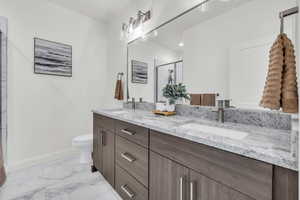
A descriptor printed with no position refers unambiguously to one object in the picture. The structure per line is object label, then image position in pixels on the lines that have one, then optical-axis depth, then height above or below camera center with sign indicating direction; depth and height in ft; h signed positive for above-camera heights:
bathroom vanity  1.68 -0.98
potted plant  4.92 +0.15
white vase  4.99 -0.29
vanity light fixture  6.56 +3.58
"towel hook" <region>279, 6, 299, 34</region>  2.21 +1.36
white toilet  6.69 -2.23
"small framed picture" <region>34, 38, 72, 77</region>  7.02 +2.02
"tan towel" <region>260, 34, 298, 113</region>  2.18 +0.31
